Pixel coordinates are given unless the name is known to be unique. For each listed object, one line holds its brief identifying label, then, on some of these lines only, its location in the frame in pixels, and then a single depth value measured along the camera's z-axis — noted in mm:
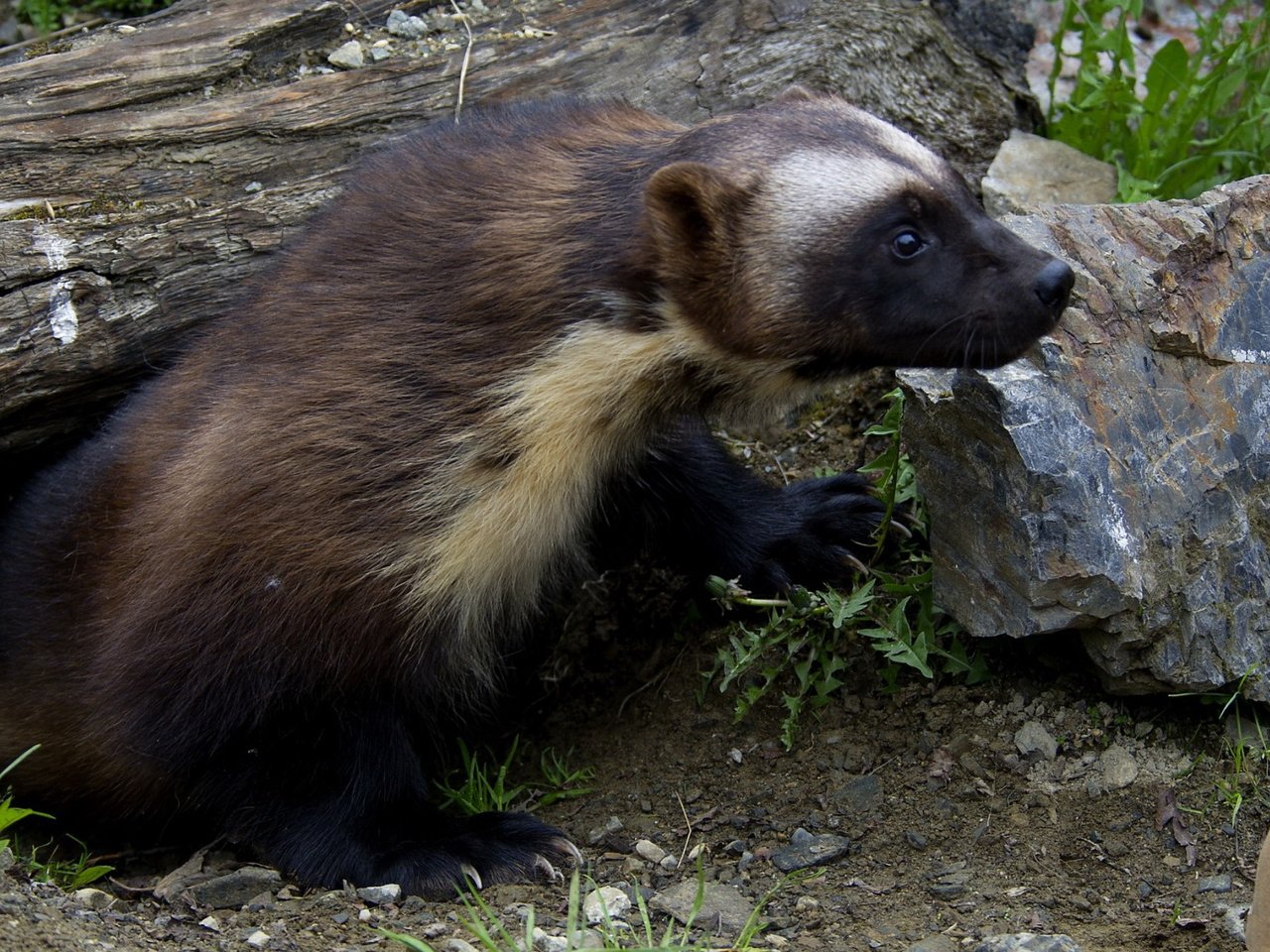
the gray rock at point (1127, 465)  3988
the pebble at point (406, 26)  5633
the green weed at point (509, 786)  4926
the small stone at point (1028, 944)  3258
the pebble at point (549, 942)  3514
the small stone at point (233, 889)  4312
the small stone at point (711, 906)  3779
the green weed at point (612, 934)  3076
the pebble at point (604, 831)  4566
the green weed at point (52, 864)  3930
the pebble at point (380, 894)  4219
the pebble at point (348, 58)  5512
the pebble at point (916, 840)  4109
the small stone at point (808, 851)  4156
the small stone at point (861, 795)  4324
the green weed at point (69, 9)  6461
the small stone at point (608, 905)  3766
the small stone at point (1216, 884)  3693
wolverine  3793
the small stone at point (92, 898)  4102
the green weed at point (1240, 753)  3936
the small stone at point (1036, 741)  4223
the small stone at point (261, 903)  4156
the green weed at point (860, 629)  4430
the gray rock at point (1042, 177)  5828
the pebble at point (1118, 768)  4102
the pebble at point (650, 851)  4367
